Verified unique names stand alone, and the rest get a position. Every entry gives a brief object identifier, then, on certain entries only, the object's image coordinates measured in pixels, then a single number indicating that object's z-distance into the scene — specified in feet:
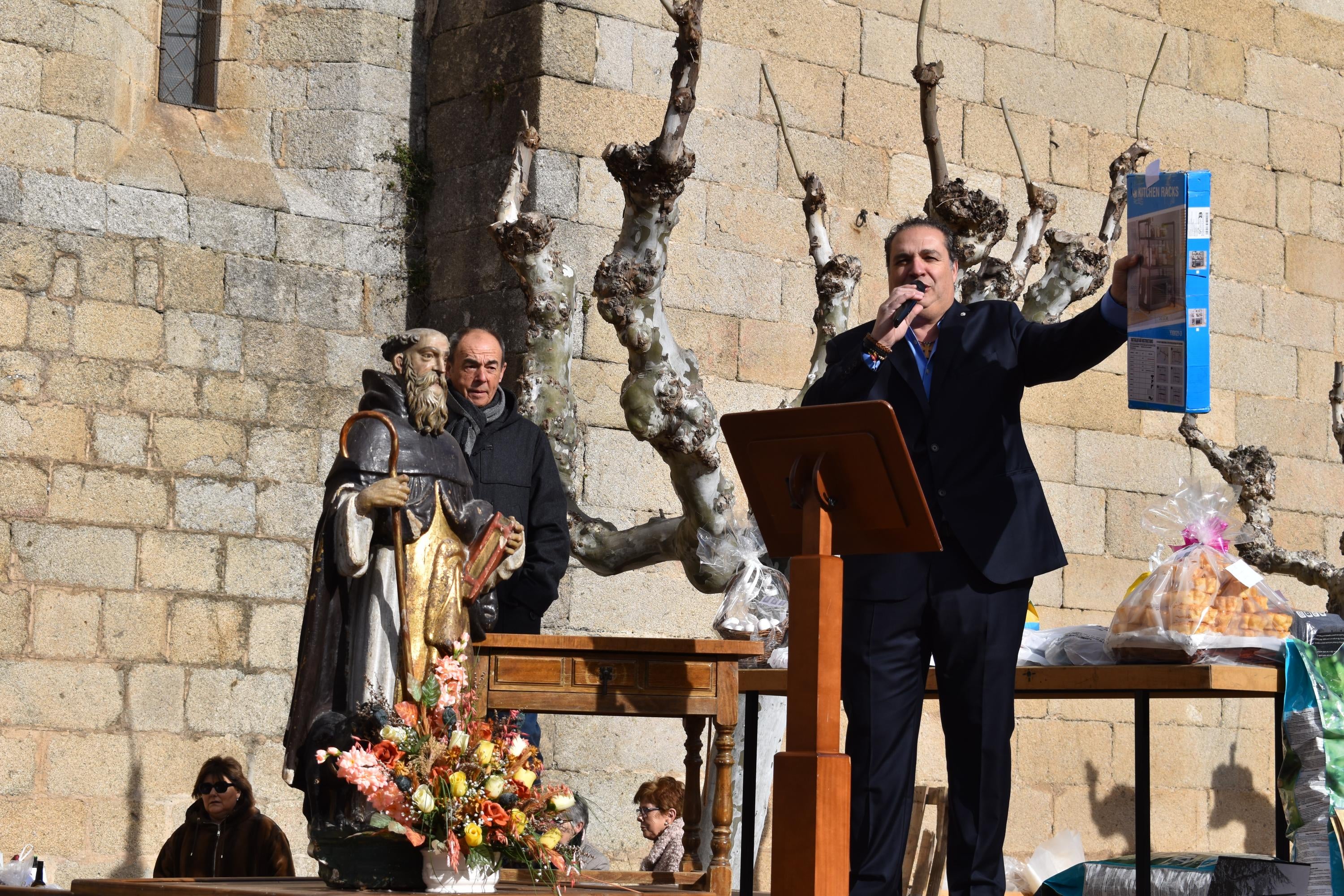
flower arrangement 24.37
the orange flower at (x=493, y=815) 24.56
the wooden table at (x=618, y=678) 28.66
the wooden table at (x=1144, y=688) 24.67
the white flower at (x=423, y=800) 24.18
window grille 47.48
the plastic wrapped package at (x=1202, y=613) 25.61
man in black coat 31.25
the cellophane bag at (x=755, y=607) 33.12
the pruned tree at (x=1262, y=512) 45.54
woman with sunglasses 35.82
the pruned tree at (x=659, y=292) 35.77
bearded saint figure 26.49
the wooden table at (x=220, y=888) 25.12
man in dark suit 22.03
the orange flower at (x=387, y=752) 24.58
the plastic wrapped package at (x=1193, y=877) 25.49
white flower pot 24.72
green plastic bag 24.77
